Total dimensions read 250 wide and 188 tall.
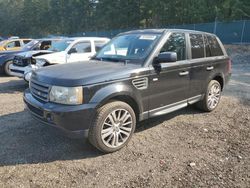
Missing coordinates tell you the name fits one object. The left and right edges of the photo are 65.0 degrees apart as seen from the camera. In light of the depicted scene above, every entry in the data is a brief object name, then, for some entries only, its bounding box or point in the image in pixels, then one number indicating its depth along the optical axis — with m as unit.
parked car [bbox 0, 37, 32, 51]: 10.41
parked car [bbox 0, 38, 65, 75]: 8.54
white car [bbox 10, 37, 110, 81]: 6.56
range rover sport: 2.79
